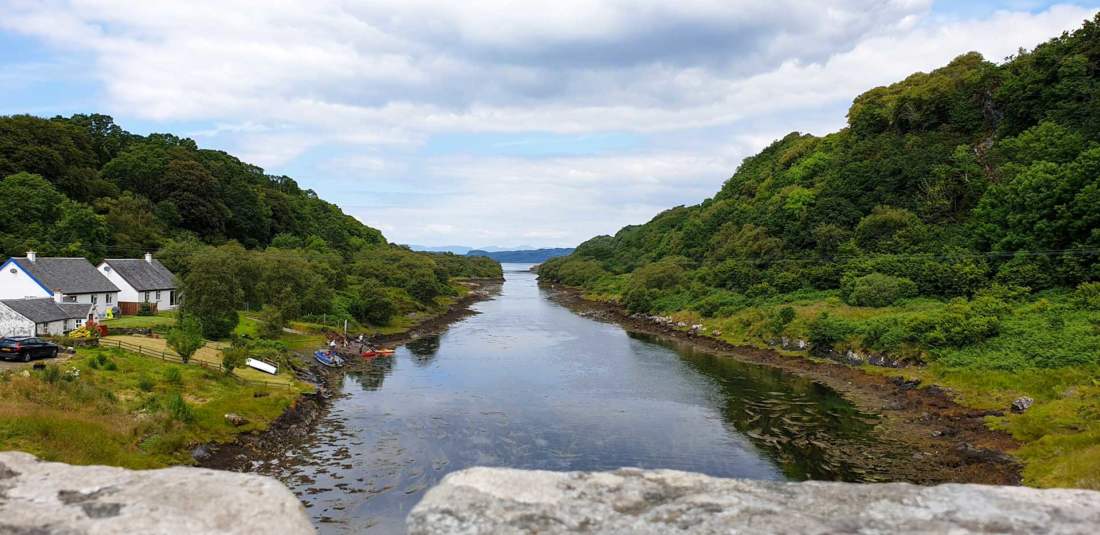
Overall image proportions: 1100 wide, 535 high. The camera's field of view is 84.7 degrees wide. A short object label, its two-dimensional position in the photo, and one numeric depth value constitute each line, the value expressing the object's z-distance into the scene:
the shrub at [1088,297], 44.24
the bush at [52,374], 27.89
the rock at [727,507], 5.58
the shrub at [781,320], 62.22
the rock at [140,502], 5.78
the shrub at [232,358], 37.28
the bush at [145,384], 31.48
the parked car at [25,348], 32.81
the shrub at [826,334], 54.88
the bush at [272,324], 54.94
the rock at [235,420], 31.06
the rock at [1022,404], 34.38
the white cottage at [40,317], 39.41
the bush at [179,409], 28.53
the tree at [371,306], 76.06
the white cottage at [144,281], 56.12
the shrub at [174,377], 33.44
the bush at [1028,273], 51.81
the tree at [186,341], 37.22
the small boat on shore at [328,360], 51.19
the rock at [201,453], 26.73
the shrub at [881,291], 59.16
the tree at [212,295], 46.38
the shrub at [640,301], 97.14
